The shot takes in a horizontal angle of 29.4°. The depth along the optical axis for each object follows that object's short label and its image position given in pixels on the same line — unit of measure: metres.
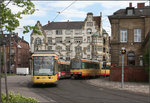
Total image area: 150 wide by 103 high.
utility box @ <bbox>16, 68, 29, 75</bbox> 73.00
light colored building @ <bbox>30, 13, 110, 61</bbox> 83.12
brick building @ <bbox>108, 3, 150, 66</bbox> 41.12
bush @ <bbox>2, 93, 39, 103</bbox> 10.86
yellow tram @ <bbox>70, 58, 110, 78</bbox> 37.97
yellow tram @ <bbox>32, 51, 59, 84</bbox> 22.44
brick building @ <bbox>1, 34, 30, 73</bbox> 87.38
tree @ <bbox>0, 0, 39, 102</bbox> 9.91
